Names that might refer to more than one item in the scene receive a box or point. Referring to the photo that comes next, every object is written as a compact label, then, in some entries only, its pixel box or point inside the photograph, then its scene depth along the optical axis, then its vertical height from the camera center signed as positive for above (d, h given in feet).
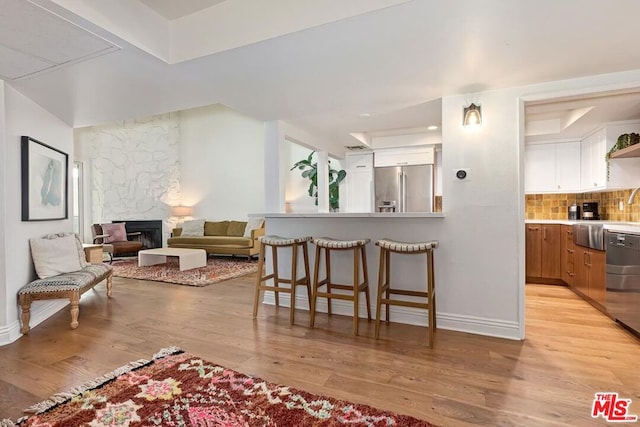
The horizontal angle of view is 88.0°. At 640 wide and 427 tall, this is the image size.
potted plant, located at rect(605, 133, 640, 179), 11.66 +2.40
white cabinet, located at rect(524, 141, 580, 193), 15.28 +1.94
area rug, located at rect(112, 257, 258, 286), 16.38 -3.35
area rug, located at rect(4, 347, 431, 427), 5.33 -3.37
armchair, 22.41 -1.97
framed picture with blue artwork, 10.04 +1.07
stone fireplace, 26.50 -1.50
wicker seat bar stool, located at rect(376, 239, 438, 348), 8.55 -1.79
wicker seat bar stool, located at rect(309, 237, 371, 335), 9.32 -2.03
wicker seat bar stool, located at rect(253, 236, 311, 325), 10.21 -1.78
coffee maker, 14.72 -0.12
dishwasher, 8.80 -1.97
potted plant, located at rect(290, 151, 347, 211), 20.24 +1.98
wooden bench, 9.44 -2.31
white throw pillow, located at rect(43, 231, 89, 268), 12.11 -1.31
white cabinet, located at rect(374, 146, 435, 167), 17.37 +2.88
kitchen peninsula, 9.96 -0.80
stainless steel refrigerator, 17.66 +1.17
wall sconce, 9.10 +2.57
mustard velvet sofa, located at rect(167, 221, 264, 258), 22.03 -1.97
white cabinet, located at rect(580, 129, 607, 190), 13.08 +1.94
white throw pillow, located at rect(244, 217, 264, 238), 23.29 -1.01
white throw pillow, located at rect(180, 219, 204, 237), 25.47 -1.30
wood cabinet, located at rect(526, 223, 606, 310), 12.38 -2.12
